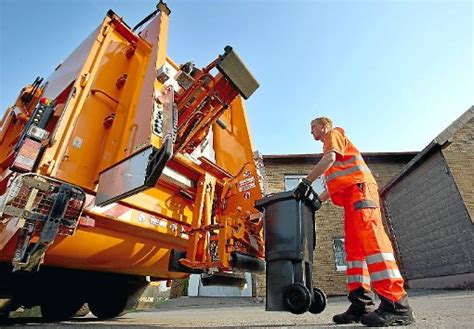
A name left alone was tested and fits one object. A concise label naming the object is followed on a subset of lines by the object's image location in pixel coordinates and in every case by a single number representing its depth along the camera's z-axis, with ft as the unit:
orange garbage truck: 6.30
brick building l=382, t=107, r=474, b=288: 26.09
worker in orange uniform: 6.35
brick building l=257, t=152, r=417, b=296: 34.40
